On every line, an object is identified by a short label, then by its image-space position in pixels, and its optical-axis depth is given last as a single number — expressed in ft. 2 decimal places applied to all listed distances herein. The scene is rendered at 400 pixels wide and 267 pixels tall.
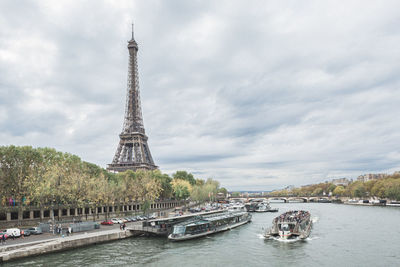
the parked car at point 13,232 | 158.92
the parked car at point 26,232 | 167.63
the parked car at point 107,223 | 222.07
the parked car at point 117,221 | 231.34
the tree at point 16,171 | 205.94
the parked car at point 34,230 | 170.53
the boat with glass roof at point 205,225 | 184.14
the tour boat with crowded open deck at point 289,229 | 186.19
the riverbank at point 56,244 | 128.63
